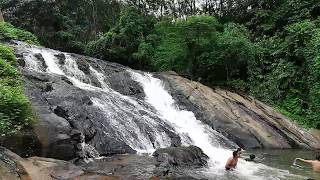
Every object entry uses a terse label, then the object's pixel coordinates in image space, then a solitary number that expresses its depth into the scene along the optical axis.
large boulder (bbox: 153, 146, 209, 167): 13.43
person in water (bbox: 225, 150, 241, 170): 13.34
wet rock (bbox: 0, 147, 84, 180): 9.07
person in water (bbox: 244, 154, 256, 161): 15.19
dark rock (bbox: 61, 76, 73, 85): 18.83
